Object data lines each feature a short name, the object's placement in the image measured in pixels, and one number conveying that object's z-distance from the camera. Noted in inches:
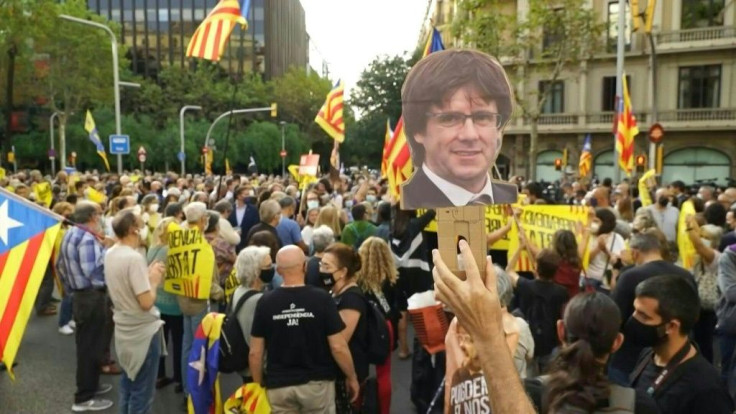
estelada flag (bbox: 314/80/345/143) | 451.8
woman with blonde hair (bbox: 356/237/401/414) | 203.6
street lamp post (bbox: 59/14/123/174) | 799.7
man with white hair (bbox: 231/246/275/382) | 163.6
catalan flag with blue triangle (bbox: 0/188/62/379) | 133.3
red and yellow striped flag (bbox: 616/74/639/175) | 495.2
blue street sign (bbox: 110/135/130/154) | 724.7
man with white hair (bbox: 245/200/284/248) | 274.5
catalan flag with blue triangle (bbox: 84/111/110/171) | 792.3
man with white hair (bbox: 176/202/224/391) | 216.4
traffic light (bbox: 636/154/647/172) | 741.3
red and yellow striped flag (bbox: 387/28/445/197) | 239.3
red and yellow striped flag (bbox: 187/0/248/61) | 388.5
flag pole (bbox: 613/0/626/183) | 715.3
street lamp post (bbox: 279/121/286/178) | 1857.3
